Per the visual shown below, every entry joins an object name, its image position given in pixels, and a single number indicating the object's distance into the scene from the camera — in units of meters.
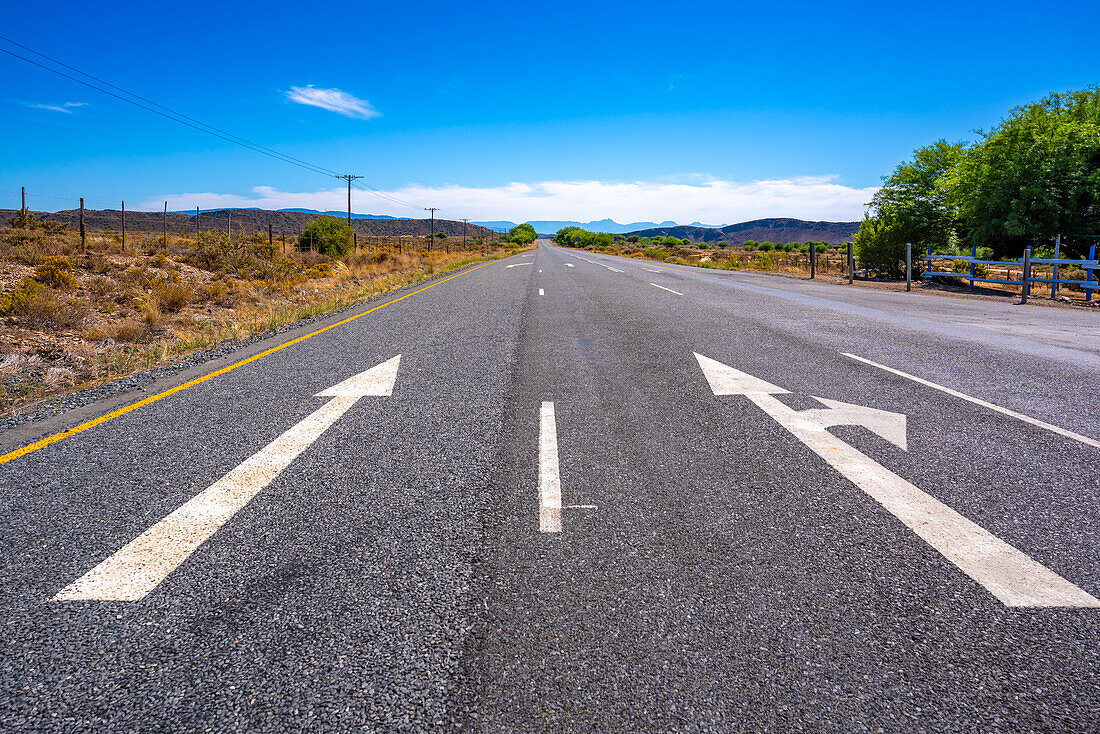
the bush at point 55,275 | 16.80
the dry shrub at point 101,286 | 16.44
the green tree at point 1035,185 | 21.56
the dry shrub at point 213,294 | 16.66
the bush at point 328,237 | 38.75
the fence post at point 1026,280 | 16.61
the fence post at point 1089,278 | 16.78
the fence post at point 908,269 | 21.27
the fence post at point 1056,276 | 17.83
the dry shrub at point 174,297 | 14.34
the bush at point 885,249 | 28.02
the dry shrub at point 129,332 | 10.33
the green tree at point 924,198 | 30.39
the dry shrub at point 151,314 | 11.58
